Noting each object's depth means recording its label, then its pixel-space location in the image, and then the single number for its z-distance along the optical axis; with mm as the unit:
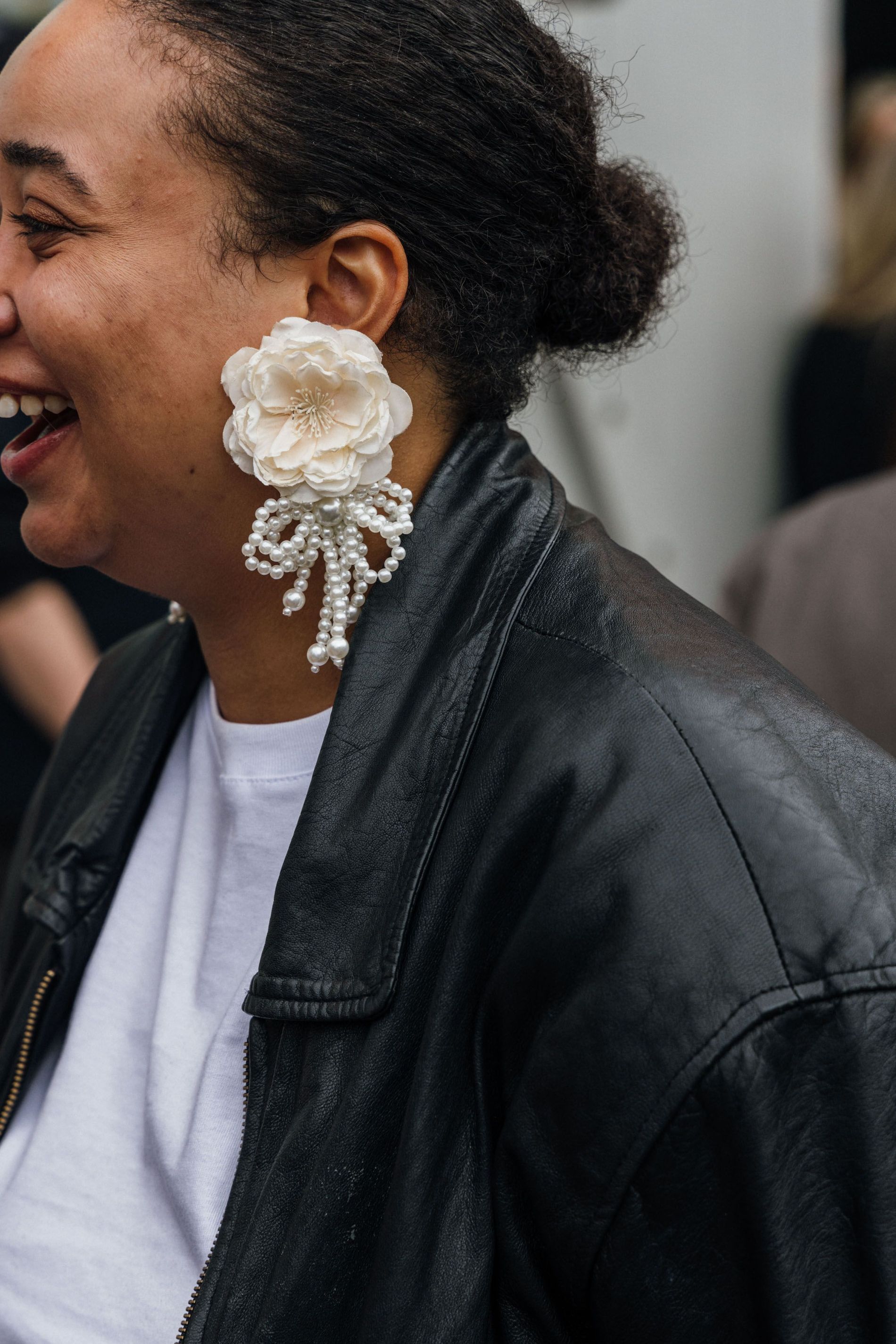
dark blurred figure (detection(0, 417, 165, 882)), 2662
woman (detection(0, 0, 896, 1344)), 1065
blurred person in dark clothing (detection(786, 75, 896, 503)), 3678
